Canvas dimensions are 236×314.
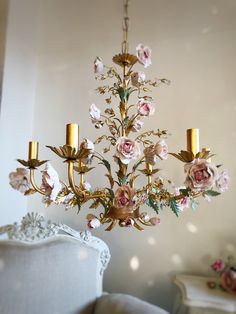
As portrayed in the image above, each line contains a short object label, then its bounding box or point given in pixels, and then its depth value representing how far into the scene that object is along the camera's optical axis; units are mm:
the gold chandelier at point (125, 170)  752
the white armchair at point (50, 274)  1188
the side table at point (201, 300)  1113
